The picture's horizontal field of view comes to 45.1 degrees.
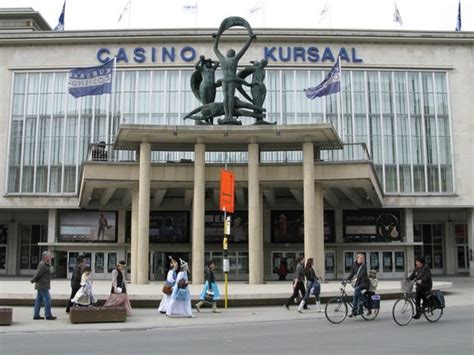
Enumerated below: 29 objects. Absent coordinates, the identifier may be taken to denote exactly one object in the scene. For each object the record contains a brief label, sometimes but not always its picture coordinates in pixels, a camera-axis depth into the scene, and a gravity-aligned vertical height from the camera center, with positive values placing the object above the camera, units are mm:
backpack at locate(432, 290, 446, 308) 14992 -1366
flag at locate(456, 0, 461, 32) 48094 +19061
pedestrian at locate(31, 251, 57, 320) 15984 -1008
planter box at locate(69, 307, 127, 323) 15523 -1783
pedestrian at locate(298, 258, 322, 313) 18125 -1128
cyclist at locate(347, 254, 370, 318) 15523 -993
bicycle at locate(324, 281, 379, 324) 15304 -1581
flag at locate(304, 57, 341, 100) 30359 +8740
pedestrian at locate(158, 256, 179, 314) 17516 -1181
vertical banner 20562 +2099
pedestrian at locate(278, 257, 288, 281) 37062 -1442
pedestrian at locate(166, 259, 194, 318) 16875 -1461
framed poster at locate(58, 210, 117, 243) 43375 +1746
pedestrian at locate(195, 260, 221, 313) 18109 -1330
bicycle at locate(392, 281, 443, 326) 14602 -1542
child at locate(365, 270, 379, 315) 15734 -1199
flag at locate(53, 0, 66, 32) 47344 +18573
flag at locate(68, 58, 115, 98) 29078 +8608
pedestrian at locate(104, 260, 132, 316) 16516 -1202
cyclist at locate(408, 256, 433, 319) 14914 -903
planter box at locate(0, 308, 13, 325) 14906 -1722
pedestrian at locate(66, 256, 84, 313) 17531 -906
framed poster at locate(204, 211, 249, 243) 41500 +1654
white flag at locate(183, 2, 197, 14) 48750 +20488
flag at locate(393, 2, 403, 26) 48188 +19567
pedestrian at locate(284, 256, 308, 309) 18598 -1120
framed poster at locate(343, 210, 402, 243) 43906 +1716
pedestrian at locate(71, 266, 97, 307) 16359 -1226
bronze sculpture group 29984 +8597
